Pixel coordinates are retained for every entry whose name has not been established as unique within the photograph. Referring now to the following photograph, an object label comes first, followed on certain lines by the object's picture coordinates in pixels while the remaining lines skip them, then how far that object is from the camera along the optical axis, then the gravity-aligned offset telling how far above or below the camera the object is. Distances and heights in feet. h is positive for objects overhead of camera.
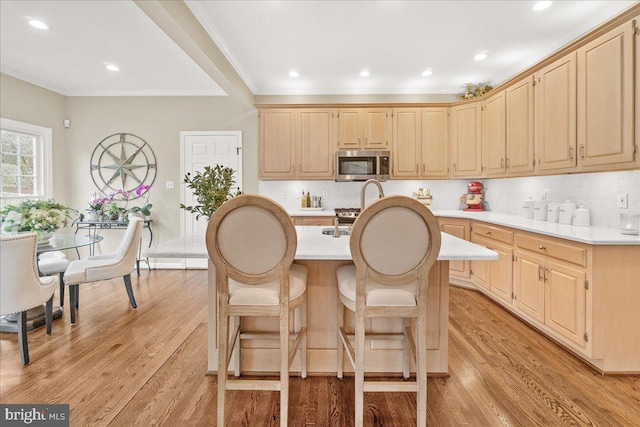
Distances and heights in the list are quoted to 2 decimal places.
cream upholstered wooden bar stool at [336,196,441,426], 4.71 -0.93
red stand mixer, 14.83 +0.42
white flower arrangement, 8.73 -0.28
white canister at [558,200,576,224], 9.68 -0.19
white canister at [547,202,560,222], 10.20 -0.17
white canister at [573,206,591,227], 9.21 -0.34
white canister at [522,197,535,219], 11.44 -0.04
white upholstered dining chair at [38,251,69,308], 9.90 -1.85
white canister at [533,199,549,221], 10.75 -0.12
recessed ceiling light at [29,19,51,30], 9.70 +5.65
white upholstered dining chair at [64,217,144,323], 9.51 -1.82
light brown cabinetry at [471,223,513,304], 10.21 -2.05
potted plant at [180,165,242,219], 6.23 +0.33
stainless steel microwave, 14.85 +1.92
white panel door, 16.22 +2.80
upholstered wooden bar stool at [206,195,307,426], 4.81 -0.92
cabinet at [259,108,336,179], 15.21 +3.08
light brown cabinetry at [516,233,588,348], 7.29 -1.96
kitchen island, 6.66 -2.54
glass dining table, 8.77 -2.98
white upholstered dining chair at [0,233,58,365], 6.89 -1.60
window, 13.50 +2.07
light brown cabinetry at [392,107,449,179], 15.07 +3.02
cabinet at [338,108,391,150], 15.17 +3.72
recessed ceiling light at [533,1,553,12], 8.72 +5.54
